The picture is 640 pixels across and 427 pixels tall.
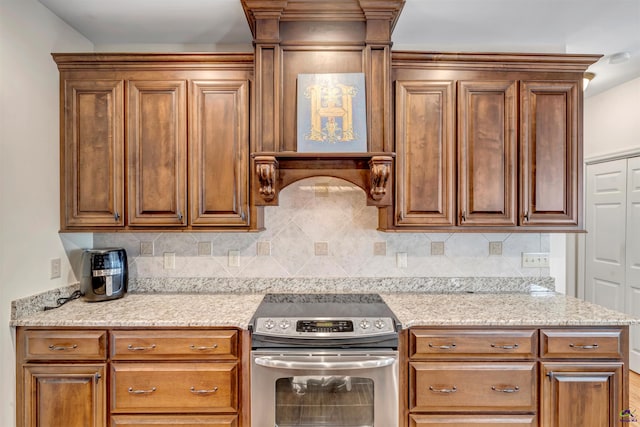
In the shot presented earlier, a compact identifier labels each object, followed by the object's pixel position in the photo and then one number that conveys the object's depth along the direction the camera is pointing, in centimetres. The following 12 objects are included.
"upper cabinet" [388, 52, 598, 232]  214
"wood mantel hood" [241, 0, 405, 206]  201
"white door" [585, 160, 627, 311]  337
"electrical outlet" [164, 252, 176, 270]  245
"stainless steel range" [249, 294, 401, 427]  174
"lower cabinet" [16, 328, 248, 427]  180
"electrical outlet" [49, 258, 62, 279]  208
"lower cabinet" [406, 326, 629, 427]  181
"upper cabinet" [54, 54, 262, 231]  213
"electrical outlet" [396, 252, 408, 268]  245
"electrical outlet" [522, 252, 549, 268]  246
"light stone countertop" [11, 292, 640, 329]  181
